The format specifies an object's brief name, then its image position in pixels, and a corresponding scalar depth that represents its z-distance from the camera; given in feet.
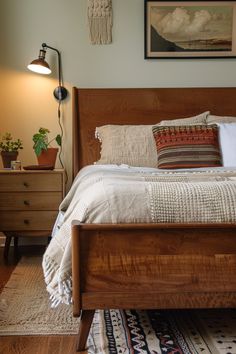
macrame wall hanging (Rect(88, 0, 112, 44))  10.25
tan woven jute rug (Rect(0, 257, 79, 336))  5.82
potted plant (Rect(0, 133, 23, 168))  9.84
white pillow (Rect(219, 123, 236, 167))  8.41
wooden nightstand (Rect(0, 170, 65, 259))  9.13
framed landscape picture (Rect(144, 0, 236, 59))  10.34
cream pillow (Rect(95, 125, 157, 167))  9.00
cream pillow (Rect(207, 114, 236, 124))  9.52
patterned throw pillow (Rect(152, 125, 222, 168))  8.43
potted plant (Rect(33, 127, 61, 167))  9.61
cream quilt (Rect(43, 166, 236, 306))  4.77
